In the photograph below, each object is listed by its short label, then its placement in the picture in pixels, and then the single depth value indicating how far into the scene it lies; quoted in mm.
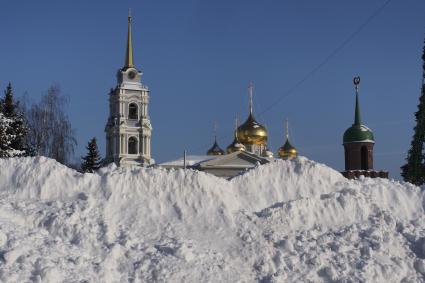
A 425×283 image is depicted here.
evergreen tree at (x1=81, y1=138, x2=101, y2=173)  46562
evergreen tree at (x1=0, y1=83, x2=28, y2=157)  25594
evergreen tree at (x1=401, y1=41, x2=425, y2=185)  22625
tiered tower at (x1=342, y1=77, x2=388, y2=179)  30781
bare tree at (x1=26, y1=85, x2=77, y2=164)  32938
